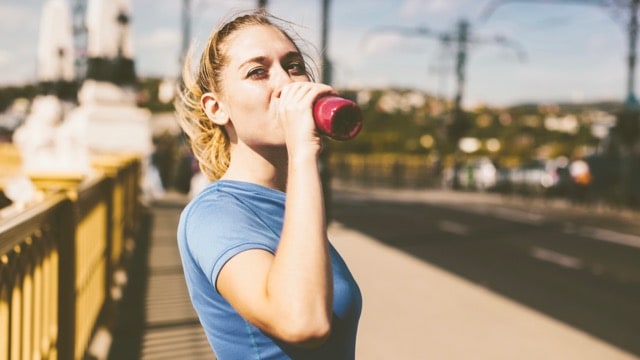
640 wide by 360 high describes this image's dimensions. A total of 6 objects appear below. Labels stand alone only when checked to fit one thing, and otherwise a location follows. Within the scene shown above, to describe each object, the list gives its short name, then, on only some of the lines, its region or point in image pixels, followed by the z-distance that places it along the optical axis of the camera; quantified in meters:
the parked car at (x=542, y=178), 34.12
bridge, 2.96
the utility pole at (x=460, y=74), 35.62
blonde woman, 1.43
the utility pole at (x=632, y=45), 23.06
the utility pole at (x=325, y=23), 13.75
